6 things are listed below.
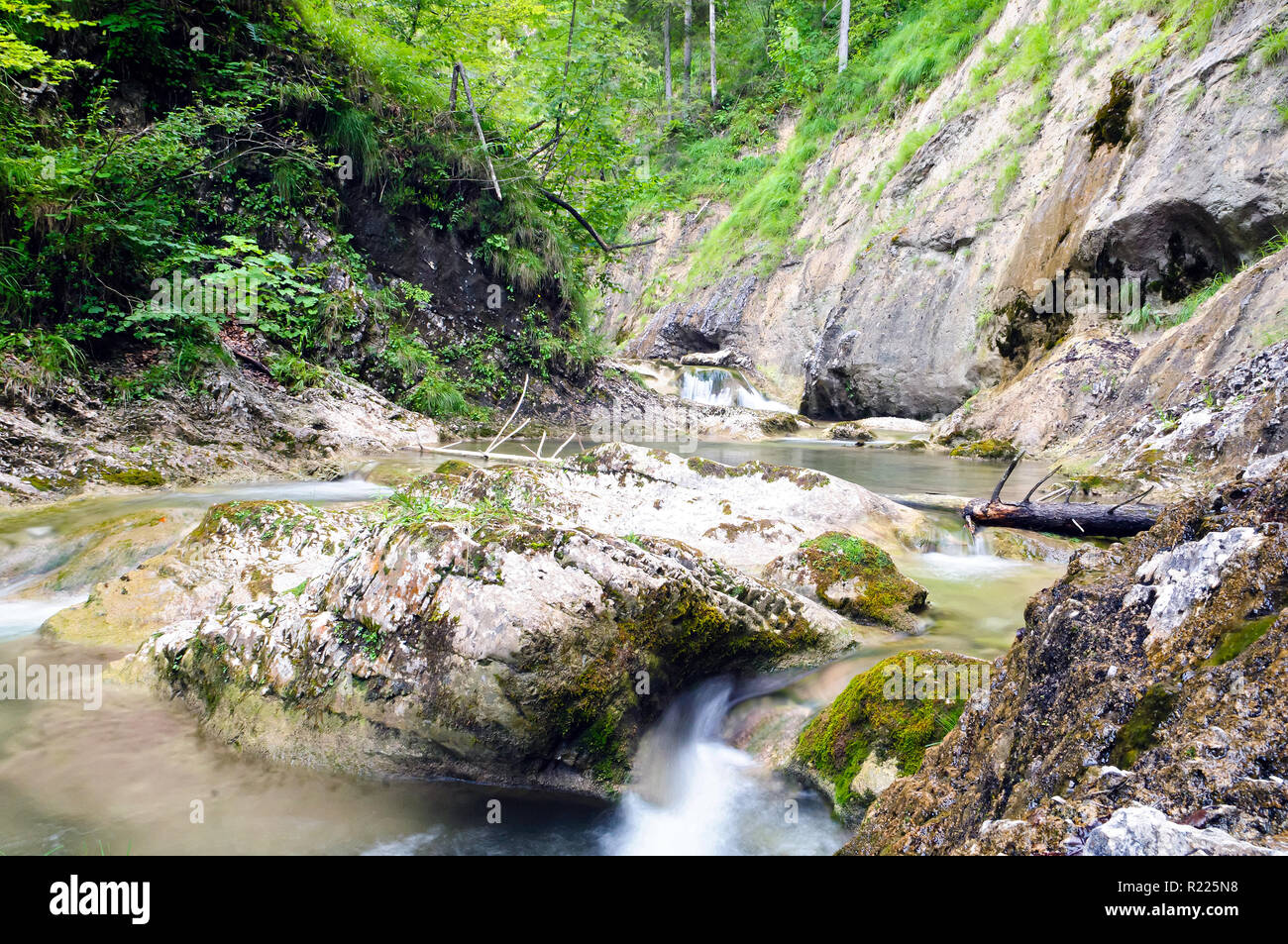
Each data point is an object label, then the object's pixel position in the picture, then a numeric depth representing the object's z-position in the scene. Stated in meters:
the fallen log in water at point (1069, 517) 5.30
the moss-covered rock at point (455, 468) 6.73
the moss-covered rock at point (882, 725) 2.78
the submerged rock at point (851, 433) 14.29
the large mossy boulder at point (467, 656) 2.97
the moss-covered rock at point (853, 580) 4.60
